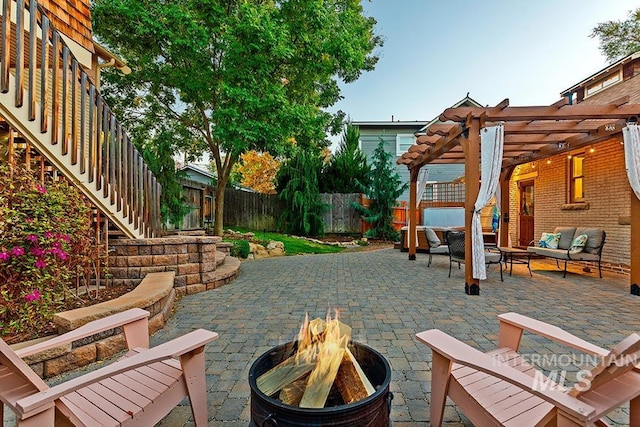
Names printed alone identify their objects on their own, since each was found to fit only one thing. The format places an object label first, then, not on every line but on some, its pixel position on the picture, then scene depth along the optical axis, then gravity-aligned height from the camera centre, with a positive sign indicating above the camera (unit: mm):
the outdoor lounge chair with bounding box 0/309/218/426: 1088 -783
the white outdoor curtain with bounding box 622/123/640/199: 4625 +947
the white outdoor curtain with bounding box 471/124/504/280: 4777 +711
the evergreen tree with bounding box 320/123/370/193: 14000 +1946
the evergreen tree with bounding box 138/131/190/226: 7215 +850
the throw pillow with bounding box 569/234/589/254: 6027 -570
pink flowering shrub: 2338 -291
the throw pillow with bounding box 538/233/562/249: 6939 -583
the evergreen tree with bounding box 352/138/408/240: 12312 +686
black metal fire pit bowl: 1142 -762
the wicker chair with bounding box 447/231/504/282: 5742 -707
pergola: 4586 +1493
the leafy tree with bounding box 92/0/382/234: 7145 +3989
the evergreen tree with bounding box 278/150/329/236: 12367 +683
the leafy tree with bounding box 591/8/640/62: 15953 +9500
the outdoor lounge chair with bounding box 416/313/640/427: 1024 -669
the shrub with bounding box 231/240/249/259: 7895 -885
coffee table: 6285 -806
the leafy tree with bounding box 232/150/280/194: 22719 +3212
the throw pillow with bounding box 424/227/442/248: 7043 -551
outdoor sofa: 5871 -621
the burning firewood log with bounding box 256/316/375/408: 1398 -772
